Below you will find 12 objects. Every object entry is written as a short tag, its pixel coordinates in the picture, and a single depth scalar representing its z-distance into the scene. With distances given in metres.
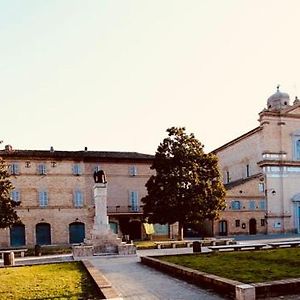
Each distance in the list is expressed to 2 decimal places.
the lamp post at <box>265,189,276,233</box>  52.44
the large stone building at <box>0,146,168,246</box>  42.59
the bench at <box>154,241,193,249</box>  32.53
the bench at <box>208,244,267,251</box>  25.09
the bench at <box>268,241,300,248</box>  27.48
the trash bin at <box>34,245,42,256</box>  29.42
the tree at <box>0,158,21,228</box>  33.03
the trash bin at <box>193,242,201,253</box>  25.25
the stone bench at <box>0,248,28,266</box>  23.08
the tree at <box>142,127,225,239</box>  36.97
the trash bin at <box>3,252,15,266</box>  23.08
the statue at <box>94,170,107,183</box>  28.69
